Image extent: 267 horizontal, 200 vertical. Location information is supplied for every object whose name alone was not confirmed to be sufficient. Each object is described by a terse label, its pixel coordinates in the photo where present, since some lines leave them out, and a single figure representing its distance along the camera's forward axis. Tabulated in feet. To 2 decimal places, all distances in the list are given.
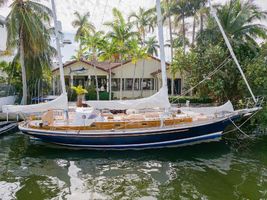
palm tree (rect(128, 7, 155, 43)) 91.27
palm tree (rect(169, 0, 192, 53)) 78.14
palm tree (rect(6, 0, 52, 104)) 57.93
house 79.39
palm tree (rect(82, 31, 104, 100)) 65.11
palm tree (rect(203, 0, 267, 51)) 64.76
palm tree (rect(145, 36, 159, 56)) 128.25
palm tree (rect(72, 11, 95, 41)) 103.64
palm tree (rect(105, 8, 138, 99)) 66.60
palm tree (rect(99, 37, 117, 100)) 65.54
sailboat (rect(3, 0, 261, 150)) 35.81
